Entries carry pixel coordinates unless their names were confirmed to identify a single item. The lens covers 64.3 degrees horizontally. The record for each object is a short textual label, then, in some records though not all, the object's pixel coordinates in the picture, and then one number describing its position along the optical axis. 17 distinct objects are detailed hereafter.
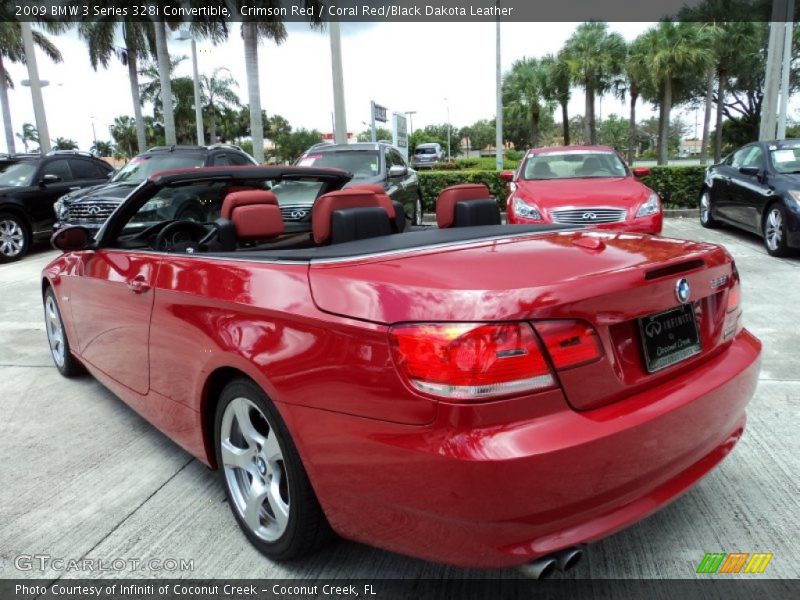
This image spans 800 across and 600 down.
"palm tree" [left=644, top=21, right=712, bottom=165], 33.28
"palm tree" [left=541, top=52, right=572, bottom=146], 38.96
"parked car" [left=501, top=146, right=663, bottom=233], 7.52
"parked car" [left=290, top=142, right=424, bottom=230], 10.41
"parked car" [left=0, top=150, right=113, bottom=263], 10.80
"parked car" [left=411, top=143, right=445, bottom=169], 44.03
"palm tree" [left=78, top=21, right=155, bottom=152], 28.53
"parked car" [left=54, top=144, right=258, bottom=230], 9.60
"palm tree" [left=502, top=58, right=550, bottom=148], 41.75
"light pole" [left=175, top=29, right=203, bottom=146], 22.64
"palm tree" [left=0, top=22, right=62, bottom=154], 31.23
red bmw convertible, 1.70
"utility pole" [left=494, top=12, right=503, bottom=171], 22.55
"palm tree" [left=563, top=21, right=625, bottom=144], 37.31
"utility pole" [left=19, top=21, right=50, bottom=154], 16.66
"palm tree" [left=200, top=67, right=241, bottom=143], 55.03
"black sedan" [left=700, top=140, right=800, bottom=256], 7.91
